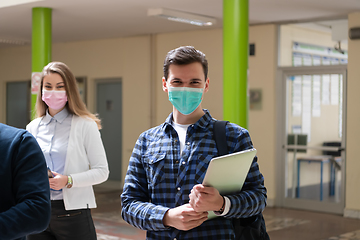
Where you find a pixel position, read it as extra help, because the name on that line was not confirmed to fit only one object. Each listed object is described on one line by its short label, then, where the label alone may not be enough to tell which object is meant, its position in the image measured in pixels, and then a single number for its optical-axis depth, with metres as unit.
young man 1.69
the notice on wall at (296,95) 7.57
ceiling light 6.32
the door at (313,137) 7.11
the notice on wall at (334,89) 7.11
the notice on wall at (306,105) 7.48
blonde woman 2.67
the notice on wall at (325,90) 7.24
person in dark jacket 1.33
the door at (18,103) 11.30
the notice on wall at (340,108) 7.05
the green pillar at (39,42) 6.73
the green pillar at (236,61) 5.20
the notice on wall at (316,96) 7.39
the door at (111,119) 9.85
